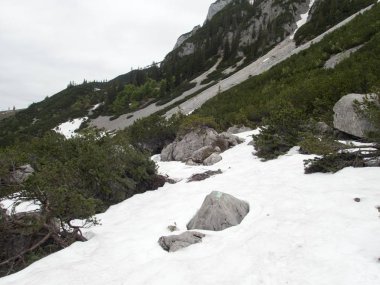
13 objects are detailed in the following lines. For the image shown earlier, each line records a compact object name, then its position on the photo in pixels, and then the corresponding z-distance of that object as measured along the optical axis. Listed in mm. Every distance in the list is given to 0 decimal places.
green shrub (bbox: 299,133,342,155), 8242
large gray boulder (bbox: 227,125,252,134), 19578
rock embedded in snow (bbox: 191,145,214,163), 14656
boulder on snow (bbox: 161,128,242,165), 15226
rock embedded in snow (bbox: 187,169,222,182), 11289
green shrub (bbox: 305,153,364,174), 8422
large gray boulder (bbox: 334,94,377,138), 10662
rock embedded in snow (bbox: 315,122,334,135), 12273
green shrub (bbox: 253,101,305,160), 12102
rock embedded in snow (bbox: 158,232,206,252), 6188
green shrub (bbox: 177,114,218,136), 17703
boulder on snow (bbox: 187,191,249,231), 6820
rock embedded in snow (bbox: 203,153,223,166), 13648
